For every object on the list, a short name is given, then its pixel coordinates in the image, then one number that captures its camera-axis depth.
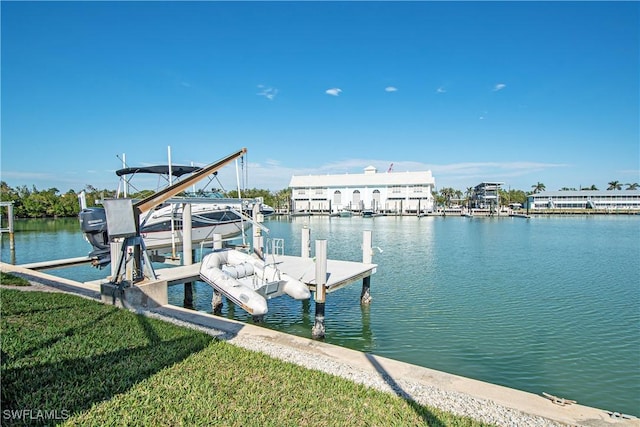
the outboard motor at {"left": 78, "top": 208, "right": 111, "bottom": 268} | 16.45
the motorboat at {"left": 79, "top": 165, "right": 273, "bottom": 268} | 16.42
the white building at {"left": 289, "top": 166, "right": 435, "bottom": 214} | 98.12
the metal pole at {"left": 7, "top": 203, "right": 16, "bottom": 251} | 25.71
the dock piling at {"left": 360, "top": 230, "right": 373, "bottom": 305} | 13.75
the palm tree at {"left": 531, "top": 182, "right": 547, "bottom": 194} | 132.12
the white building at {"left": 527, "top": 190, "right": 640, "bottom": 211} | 105.06
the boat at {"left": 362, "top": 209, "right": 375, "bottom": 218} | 91.38
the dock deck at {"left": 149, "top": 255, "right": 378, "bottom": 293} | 11.55
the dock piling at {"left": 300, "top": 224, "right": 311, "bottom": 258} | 15.35
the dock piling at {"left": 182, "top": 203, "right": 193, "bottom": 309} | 13.77
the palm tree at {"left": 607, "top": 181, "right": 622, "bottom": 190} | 125.02
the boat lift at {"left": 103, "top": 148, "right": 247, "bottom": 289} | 9.20
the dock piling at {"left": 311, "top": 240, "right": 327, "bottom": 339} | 10.43
